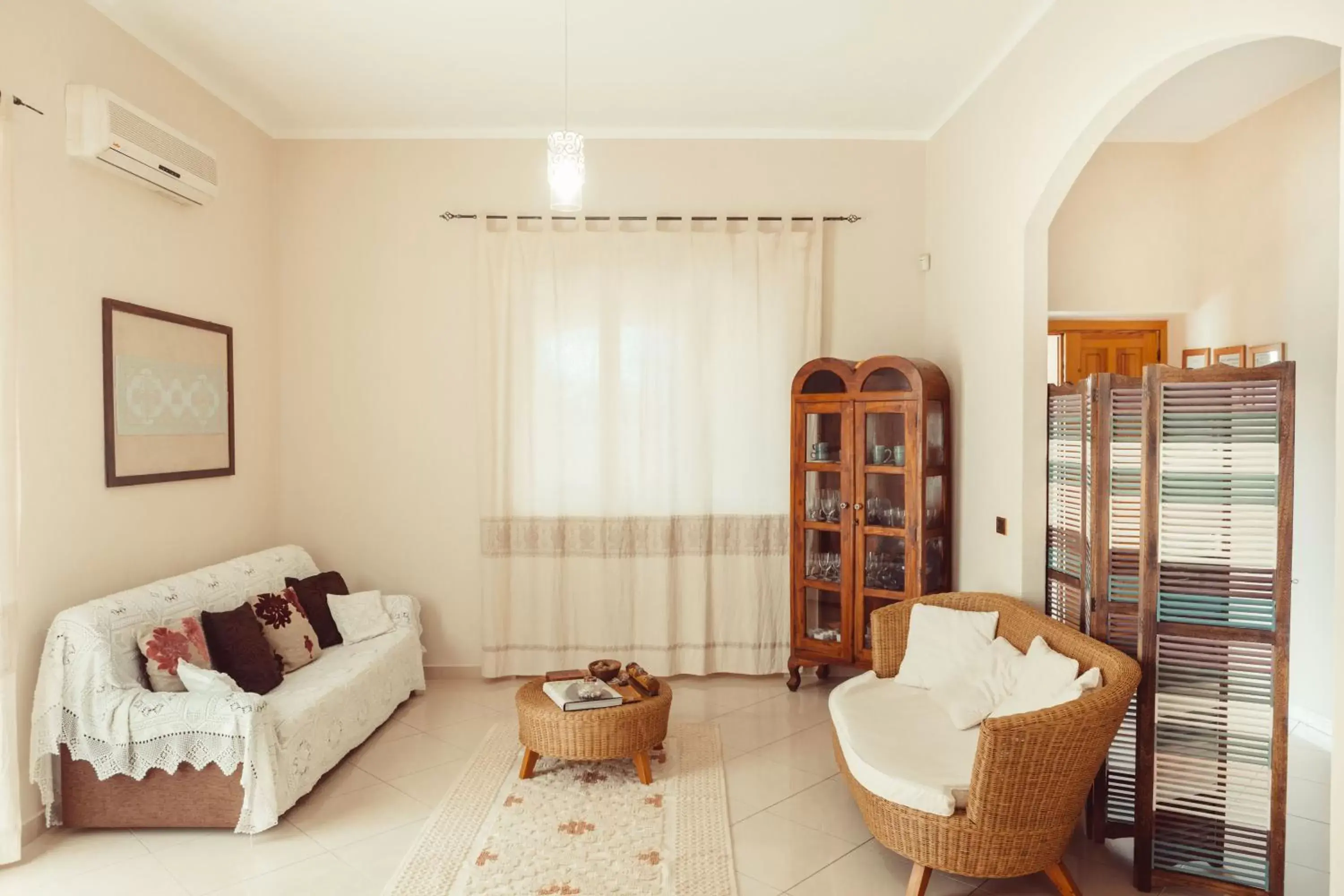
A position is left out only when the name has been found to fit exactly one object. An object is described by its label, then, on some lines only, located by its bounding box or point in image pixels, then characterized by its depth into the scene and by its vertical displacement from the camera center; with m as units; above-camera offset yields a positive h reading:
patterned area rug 2.57 -1.38
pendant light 2.83 +0.95
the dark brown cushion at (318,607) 3.97 -0.82
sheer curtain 4.56 +0.11
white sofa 2.81 -1.00
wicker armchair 2.28 -1.01
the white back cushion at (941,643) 3.19 -0.80
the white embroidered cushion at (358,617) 4.06 -0.89
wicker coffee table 3.11 -1.11
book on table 3.14 -1.00
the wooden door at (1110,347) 4.91 +0.58
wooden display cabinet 4.02 -0.29
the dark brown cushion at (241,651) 3.26 -0.85
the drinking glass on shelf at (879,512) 4.18 -0.36
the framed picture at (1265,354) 3.97 +0.44
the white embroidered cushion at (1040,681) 2.60 -0.78
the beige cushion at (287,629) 3.57 -0.85
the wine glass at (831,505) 4.30 -0.34
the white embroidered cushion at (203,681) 2.87 -0.85
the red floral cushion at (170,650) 2.96 -0.78
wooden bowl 3.38 -0.95
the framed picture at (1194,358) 4.56 +0.48
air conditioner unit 3.00 +1.15
